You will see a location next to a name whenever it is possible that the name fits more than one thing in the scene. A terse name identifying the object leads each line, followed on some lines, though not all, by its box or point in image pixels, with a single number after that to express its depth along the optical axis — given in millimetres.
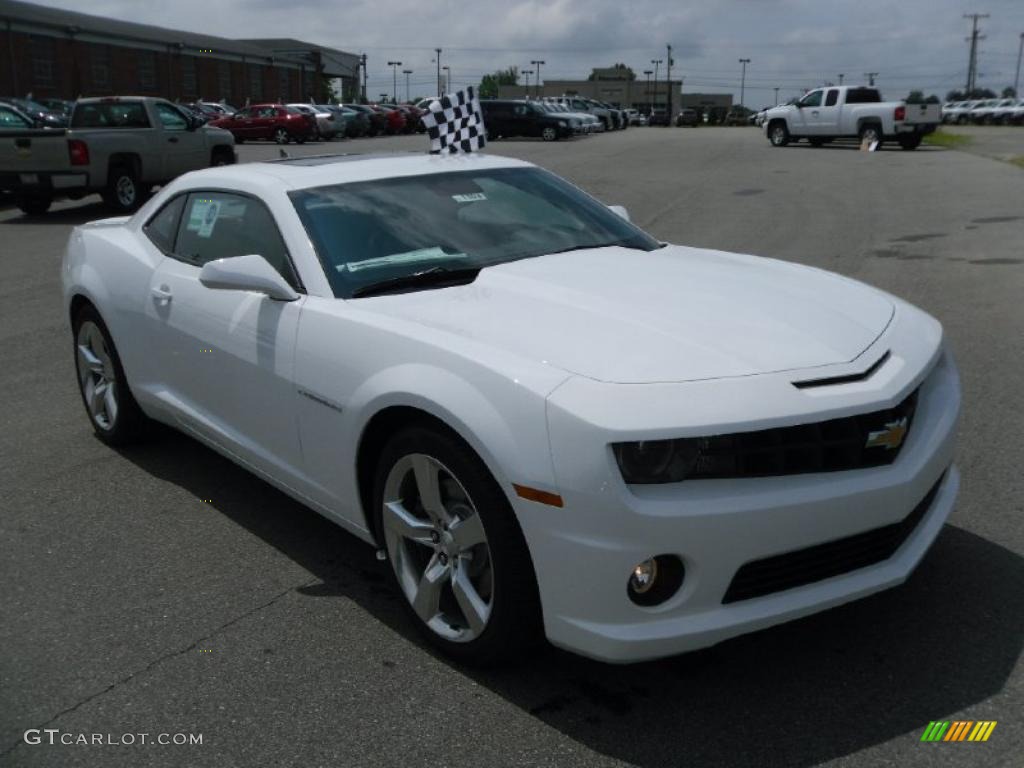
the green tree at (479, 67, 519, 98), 143375
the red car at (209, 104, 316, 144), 36344
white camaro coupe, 2588
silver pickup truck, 14961
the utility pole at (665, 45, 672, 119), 107688
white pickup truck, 28625
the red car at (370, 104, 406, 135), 46375
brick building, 50750
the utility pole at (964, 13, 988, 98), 108438
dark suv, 37406
